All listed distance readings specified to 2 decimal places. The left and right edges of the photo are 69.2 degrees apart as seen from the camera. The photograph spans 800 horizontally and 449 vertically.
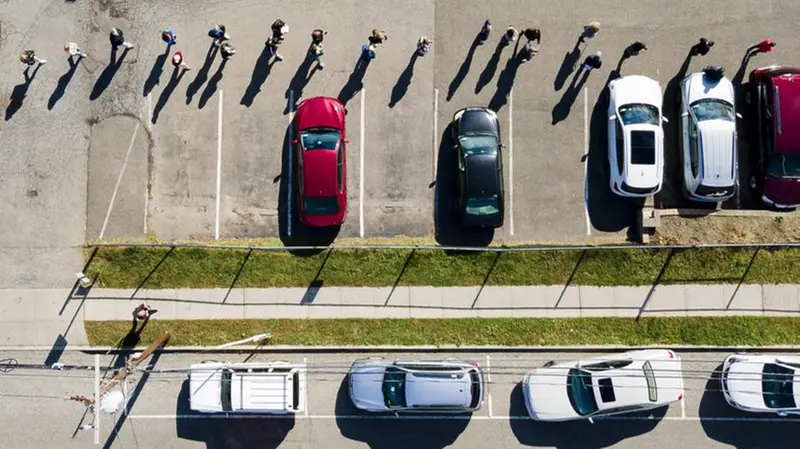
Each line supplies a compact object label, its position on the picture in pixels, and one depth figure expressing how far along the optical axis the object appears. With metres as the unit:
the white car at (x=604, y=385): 17.84
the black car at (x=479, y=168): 18.23
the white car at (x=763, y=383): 17.89
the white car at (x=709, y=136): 18.20
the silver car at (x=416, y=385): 17.94
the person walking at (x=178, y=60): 19.06
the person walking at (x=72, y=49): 18.84
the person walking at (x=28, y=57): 18.90
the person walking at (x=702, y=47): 18.48
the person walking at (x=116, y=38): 18.55
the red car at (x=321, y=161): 18.22
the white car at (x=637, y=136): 18.33
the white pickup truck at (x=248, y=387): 17.92
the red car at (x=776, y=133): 18.16
